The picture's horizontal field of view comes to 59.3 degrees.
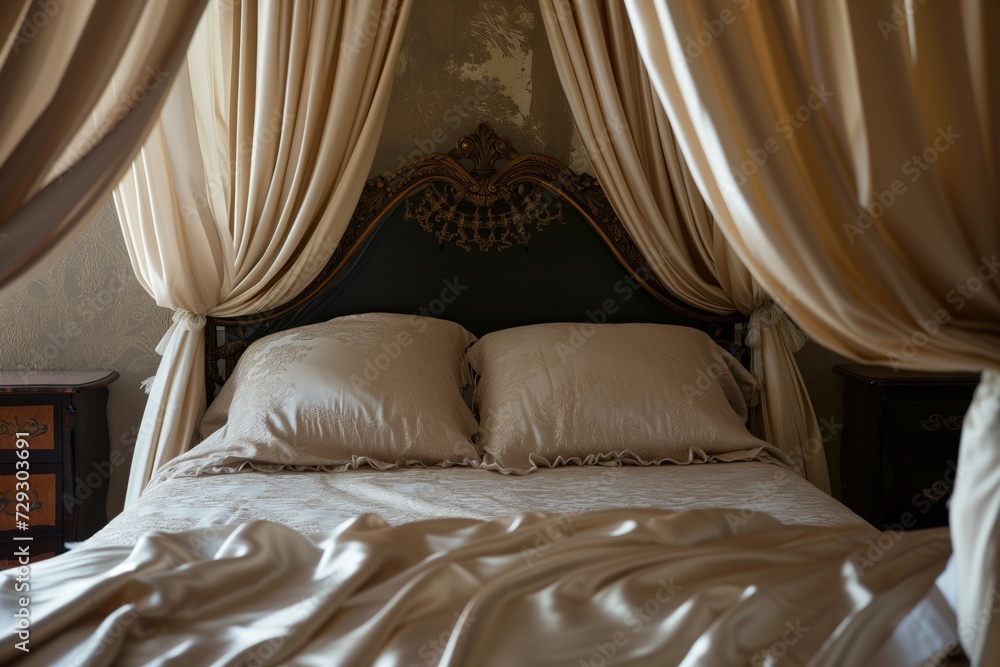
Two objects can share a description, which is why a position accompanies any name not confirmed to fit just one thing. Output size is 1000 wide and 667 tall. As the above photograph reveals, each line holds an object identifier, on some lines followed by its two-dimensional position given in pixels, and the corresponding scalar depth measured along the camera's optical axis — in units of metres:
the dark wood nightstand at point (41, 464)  2.93
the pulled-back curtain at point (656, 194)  3.04
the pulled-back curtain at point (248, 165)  2.88
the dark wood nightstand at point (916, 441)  3.06
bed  1.37
